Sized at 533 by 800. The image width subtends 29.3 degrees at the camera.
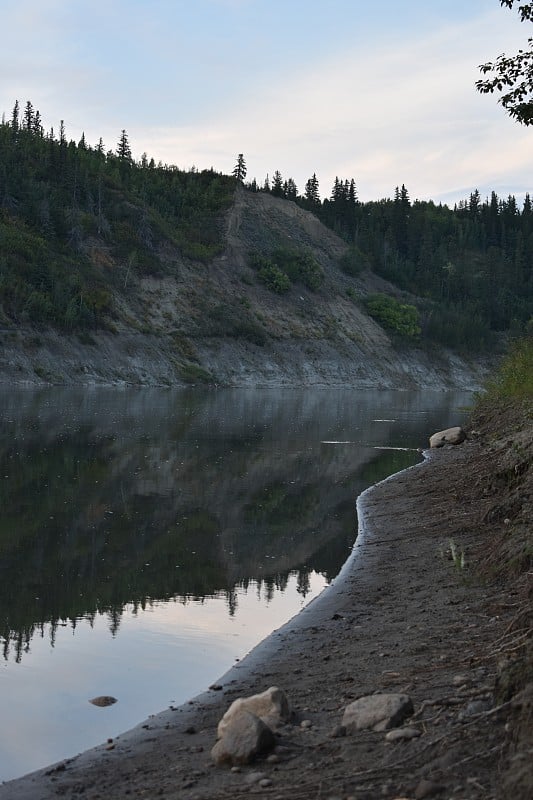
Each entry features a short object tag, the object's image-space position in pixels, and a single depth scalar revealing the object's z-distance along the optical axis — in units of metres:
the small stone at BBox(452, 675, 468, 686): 7.25
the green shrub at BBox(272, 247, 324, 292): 116.25
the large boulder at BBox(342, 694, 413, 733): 6.62
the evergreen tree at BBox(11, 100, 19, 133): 116.66
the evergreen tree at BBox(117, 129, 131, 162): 146.50
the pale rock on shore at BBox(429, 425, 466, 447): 30.70
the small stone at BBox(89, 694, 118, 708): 8.58
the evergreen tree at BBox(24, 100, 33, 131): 148.50
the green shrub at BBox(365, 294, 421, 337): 119.06
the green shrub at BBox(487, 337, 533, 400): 30.21
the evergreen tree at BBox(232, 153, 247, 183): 134.62
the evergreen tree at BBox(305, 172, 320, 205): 171.62
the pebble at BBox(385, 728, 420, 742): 6.28
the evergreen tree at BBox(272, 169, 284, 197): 144.12
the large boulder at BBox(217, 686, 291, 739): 7.12
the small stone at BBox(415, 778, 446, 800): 5.36
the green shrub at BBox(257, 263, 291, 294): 110.38
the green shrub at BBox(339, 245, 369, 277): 130.38
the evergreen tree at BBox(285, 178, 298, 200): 160.20
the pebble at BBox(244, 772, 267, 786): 6.17
